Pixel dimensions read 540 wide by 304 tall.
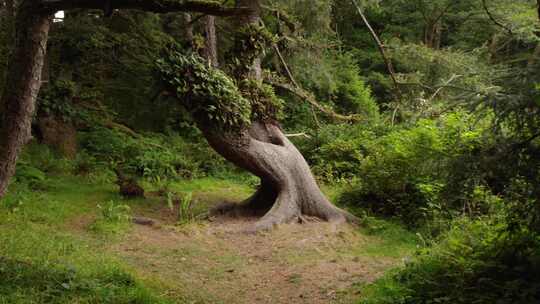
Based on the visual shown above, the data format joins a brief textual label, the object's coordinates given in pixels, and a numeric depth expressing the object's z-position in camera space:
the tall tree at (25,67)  5.54
